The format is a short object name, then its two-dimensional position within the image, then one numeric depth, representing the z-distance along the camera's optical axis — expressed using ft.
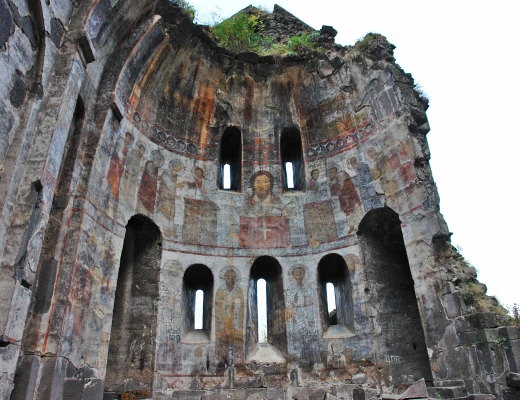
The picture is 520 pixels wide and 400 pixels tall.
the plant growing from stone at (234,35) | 44.98
